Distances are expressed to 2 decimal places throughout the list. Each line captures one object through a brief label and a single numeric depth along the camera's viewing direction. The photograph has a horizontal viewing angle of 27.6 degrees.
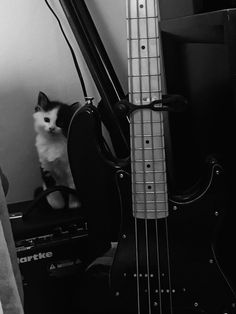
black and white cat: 1.17
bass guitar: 0.89
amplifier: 1.06
